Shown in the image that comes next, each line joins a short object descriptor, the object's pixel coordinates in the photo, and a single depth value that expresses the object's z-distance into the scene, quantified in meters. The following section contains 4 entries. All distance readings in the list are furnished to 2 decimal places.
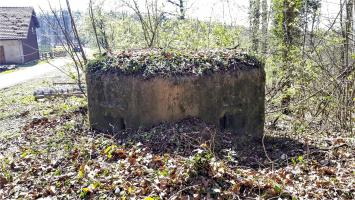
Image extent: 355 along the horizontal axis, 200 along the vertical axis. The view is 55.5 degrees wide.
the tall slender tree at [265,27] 12.94
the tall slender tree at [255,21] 12.72
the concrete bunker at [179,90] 7.41
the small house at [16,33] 32.28
